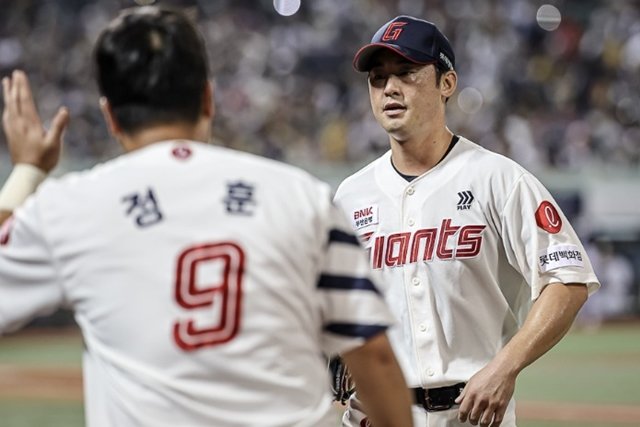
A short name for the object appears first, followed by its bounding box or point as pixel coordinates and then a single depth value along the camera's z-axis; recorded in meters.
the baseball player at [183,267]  4.95
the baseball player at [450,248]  8.30
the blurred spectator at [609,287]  38.22
